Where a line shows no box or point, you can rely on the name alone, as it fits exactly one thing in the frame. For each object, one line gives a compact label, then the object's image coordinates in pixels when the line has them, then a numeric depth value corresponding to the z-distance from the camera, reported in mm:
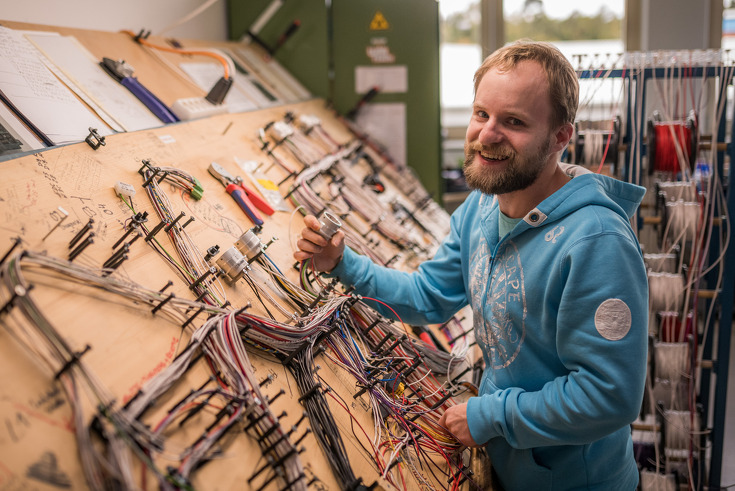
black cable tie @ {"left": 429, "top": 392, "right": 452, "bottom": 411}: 1608
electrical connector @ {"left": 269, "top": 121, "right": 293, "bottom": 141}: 2574
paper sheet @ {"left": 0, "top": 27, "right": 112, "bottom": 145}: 1644
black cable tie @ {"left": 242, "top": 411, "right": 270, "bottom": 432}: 1164
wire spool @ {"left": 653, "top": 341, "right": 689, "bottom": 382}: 2293
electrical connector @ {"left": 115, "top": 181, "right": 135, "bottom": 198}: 1492
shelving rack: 2199
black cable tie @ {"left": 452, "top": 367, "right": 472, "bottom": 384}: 1834
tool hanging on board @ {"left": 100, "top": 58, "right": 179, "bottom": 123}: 2141
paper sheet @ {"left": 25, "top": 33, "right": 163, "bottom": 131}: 1920
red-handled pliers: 1883
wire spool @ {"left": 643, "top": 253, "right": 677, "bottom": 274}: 2291
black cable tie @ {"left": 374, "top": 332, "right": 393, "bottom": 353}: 1636
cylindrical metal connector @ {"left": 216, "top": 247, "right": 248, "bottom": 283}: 1506
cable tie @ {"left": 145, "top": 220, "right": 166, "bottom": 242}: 1422
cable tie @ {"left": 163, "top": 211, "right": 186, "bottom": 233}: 1489
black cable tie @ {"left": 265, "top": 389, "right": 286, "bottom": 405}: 1245
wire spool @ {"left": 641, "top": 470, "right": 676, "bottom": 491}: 2359
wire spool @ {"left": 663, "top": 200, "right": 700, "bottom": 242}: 2205
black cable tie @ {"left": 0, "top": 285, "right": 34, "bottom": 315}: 1021
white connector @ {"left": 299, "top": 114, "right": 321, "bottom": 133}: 2939
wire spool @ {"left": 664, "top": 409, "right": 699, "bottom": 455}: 2344
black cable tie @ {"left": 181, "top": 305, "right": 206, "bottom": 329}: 1279
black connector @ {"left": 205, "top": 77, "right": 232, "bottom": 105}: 2445
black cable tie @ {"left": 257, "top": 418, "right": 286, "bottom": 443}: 1164
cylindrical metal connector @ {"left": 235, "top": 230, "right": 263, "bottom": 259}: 1612
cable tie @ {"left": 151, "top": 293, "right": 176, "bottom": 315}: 1253
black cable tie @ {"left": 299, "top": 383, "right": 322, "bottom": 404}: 1336
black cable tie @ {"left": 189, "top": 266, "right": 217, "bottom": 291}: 1388
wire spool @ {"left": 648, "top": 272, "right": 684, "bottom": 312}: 2246
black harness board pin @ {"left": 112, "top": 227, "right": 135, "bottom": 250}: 1338
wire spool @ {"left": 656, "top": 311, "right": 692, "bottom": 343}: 2285
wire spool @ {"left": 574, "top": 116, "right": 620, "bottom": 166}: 2247
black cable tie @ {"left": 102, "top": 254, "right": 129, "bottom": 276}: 1276
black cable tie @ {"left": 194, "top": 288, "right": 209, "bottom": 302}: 1378
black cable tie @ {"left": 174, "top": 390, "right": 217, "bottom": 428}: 1097
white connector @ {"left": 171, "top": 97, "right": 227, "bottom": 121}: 2221
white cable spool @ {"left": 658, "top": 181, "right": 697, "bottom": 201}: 2262
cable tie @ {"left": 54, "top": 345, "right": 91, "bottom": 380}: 1002
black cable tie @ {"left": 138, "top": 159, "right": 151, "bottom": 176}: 1637
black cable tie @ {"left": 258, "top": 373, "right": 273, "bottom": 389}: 1294
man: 1277
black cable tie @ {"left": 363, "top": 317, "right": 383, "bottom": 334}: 1702
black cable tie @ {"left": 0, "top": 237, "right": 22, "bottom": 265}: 1112
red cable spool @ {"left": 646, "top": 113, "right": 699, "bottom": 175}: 2189
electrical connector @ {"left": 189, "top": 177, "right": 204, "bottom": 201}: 1722
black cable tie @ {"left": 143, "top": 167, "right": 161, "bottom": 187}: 1596
